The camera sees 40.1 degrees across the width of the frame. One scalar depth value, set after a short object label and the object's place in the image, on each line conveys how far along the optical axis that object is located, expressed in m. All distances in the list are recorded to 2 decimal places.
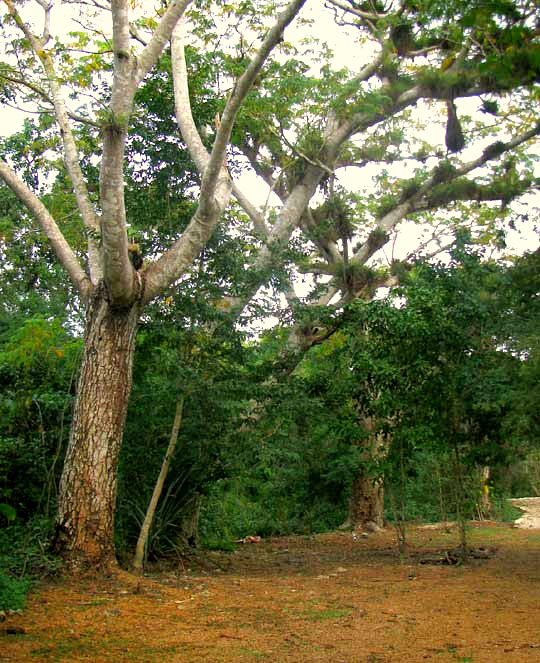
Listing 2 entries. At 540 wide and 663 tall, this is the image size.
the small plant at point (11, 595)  6.21
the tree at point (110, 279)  8.04
